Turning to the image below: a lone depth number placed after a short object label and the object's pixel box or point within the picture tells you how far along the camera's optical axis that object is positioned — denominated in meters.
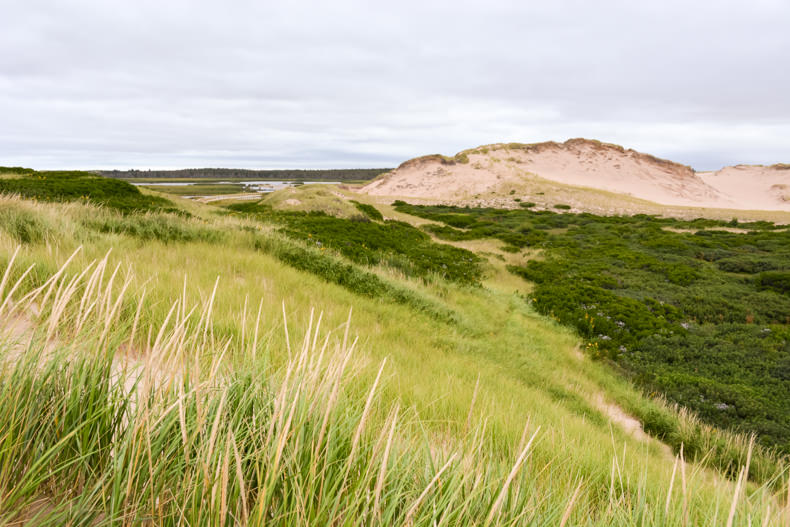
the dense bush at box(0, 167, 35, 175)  21.06
